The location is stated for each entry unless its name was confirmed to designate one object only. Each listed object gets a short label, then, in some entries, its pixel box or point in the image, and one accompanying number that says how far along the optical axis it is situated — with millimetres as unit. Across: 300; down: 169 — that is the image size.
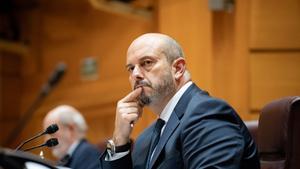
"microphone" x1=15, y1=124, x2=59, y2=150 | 4355
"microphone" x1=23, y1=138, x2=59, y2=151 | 4332
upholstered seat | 4281
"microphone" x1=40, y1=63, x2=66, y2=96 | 6551
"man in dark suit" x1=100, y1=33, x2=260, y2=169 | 3797
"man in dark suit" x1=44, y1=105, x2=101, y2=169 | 7699
